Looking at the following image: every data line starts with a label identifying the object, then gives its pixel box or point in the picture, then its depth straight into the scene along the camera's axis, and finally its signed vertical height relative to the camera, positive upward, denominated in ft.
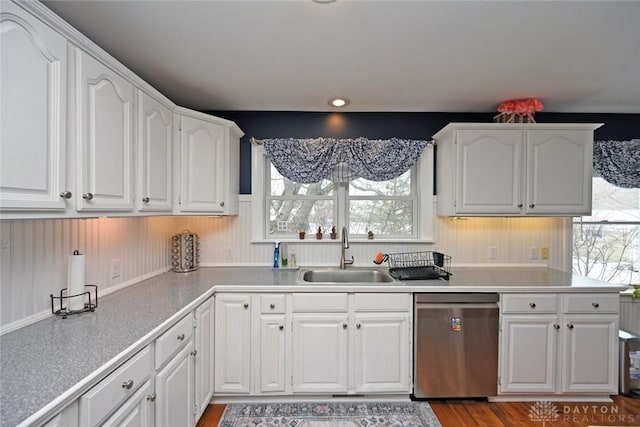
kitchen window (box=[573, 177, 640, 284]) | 8.96 -0.69
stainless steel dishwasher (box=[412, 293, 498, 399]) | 6.65 -3.16
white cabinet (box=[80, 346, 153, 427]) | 3.03 -2.20
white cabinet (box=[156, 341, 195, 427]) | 4.45 -3.15
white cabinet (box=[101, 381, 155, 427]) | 3.49 -2.71
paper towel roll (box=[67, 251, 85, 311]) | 4.71 -1.20
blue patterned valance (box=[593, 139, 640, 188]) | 8.56 +1.60
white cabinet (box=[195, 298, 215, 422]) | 5.78 -3.17
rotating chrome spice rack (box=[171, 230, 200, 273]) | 7.92 -1.21
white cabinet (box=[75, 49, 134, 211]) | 4.00 +1.15
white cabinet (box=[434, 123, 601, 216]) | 7.61 +1.25
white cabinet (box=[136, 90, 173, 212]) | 5.47 +1.13
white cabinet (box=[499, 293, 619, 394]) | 6.72 -3.11
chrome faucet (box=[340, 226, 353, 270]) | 8.22 -1.05
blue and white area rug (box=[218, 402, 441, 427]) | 6.25 -4.71
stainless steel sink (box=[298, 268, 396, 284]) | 8.20 -1.90
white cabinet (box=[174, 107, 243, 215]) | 6.94 +1.21
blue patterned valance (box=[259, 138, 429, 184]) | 8.45 +1.65
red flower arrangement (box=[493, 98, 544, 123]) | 7.70 +2.87
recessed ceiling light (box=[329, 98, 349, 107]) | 7.80 +3.09
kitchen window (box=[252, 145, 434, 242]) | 9.05 +0.13
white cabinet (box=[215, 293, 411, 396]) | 6.66 -3.18
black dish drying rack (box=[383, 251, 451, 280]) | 7.36 -1.57
